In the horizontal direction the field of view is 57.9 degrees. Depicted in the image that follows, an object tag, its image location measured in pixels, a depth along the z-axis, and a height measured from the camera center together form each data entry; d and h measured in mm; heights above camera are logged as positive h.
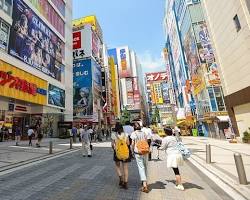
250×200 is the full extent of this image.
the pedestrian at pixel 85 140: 13503 +675
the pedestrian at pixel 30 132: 19859 +2014
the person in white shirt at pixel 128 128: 11287 +984
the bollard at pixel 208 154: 9797 -507
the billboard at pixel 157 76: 151250 +45717
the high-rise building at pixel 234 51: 17438 +7603
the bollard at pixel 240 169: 5914 -759
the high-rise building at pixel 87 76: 54969 +19211
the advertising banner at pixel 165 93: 126038 +29432
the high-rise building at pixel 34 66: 25609 +12131
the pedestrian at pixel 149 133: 10716 +643
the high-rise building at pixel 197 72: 34719 +12717
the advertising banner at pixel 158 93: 134225 +31328
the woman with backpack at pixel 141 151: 5934 -85
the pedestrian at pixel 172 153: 6062 -227
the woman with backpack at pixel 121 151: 6086 -49
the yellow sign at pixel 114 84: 88312 +25256
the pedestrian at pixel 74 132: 26844 +2408
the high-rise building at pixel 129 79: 137125 +42970
